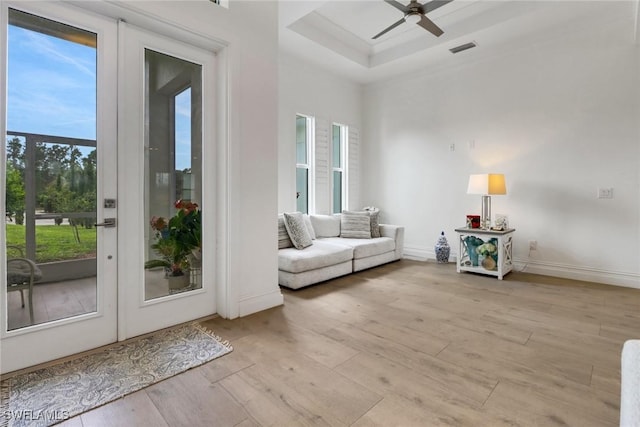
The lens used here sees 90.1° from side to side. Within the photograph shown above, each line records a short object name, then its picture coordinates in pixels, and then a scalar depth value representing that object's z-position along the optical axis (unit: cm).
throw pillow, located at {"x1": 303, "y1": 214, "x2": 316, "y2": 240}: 455
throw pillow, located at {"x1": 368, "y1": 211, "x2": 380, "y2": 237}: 503
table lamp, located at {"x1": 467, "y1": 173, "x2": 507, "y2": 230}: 411
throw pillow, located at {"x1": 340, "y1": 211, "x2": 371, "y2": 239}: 491
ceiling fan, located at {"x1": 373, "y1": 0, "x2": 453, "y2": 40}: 316
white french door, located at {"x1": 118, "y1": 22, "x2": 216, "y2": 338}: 230
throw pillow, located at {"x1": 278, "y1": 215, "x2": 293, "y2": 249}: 411
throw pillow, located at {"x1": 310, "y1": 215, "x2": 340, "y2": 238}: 484
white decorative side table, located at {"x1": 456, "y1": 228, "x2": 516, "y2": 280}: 405
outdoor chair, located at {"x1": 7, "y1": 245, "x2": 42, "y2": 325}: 191
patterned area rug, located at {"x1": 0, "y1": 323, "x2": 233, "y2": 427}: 157
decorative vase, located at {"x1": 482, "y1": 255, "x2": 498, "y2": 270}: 415
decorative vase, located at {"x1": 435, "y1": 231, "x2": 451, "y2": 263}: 491
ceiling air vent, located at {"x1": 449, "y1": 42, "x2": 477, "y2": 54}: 437
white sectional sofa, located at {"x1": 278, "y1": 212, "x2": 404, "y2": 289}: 359
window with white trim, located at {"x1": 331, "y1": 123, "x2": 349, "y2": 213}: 575
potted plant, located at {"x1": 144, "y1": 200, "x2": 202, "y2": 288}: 251
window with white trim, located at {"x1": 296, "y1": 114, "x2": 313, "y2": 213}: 514
